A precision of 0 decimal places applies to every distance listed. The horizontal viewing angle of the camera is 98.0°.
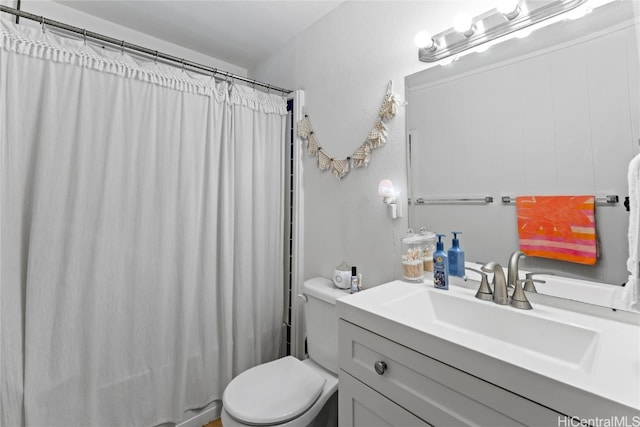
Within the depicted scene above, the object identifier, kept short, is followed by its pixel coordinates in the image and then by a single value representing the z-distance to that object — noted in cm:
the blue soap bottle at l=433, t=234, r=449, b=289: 111
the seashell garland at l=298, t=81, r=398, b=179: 138
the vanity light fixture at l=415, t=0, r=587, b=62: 95
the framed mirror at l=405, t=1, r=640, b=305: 83
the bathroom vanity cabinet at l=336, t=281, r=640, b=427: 54
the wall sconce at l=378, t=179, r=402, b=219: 135
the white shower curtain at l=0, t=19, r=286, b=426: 119
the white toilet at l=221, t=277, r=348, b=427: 110
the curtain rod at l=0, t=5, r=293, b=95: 118
